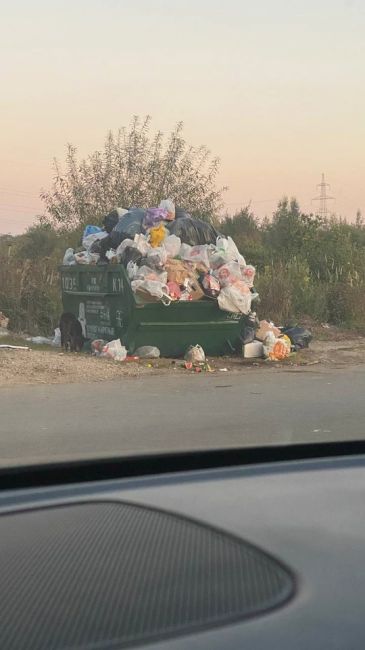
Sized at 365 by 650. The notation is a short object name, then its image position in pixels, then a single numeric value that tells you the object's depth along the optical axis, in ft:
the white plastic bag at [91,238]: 44.78
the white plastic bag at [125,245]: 40.60
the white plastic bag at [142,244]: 40.18
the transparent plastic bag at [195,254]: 41.19
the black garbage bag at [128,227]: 42.24
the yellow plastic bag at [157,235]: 41.11
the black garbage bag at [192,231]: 42.29
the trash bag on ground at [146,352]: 38.50
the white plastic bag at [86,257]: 43.75
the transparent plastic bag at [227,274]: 40.86
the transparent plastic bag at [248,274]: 41.96
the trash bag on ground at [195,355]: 38.34
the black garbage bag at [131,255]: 39.88
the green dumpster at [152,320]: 38.47
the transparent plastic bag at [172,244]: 41.01
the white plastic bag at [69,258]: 45.57
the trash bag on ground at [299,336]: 43.24
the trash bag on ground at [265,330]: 40.73
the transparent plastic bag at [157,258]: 39.29
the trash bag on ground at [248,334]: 40.44
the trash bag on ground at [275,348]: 39.68
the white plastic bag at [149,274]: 39.14
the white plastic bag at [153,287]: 38.27
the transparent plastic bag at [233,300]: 39.96
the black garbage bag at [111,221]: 45.21
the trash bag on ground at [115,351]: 37.93
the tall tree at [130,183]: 73.15
